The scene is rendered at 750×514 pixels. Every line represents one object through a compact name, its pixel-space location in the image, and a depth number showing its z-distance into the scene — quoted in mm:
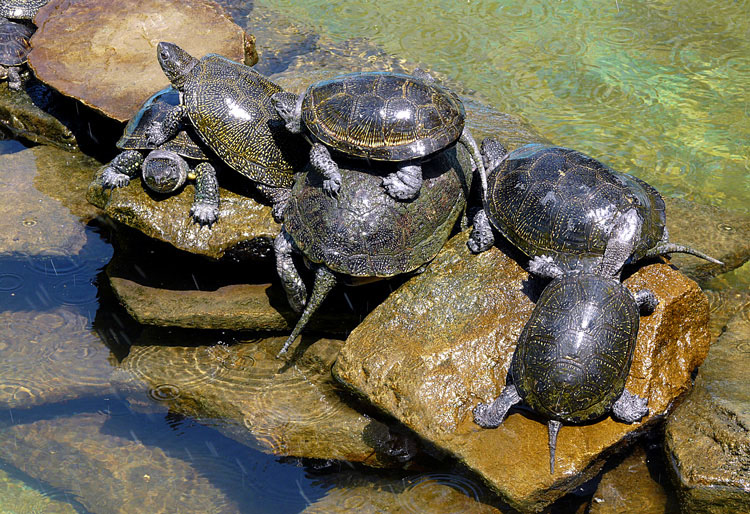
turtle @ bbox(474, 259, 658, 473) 4281
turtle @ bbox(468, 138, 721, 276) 4891
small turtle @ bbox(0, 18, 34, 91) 8508
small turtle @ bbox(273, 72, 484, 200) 5012
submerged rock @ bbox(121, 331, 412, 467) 5094
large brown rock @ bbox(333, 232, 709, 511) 4367
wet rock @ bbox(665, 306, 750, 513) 4277
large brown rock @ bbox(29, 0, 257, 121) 7148
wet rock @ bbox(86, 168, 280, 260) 5508
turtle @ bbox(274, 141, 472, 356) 4992
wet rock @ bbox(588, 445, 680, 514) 4594
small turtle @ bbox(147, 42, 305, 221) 5586
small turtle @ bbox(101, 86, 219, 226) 5516
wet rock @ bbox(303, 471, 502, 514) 4648
